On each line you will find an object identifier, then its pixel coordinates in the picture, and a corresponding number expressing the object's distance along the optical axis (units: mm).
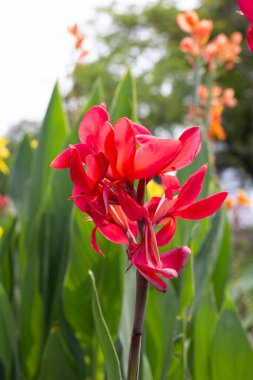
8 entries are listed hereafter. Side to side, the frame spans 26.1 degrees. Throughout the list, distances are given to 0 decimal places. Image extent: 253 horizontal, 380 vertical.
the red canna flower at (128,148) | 427
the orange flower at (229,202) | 2166
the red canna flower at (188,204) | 448
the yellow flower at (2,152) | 1928
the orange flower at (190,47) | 2361
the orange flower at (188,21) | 2225
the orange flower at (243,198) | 2647
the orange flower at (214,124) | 2516
